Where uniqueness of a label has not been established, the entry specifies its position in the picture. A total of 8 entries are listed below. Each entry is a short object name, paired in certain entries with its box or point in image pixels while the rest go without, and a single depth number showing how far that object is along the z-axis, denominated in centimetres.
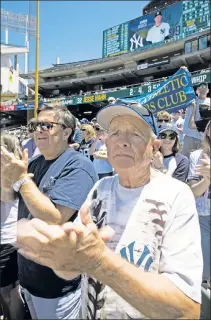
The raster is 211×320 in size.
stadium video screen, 2781
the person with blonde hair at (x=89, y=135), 325
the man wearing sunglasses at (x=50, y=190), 84
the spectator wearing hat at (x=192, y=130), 113
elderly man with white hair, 75
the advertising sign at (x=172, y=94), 249
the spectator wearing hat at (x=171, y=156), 140
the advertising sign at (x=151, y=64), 2697
